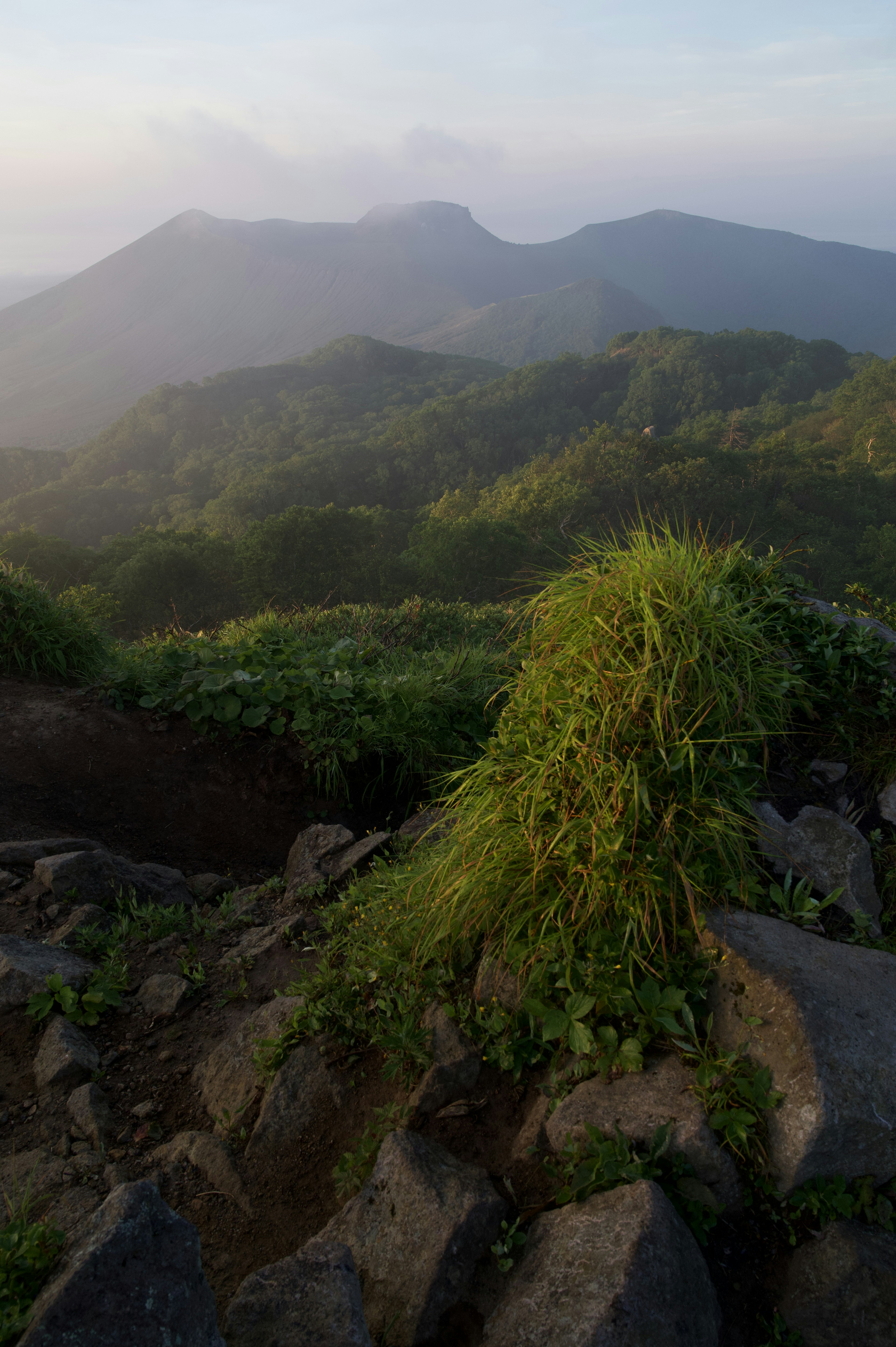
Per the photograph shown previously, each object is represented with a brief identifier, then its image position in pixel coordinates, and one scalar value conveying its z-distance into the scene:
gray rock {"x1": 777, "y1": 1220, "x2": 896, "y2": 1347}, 1.60
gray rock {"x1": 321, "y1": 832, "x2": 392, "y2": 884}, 3.43
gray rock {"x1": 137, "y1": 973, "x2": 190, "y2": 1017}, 2.68
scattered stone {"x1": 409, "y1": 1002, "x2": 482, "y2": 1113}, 2.10
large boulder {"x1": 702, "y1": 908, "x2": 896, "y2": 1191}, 1.75
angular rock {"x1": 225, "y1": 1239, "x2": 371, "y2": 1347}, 1.47
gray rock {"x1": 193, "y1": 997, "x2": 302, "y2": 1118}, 2.29
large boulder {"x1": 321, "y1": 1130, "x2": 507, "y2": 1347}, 1.67
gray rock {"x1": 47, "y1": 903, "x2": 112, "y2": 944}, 2.98
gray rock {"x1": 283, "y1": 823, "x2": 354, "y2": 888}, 3.51
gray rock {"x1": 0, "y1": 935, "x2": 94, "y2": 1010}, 2.54
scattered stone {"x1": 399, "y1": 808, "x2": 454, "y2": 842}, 3.27
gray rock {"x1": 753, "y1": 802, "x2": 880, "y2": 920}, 2.46
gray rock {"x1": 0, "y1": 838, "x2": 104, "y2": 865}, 3.53
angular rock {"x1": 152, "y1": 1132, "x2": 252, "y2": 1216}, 2.04
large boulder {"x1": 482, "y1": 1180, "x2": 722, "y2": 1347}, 1.49
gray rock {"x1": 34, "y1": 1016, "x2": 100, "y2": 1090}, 2.31
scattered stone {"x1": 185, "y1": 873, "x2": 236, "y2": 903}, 3.77
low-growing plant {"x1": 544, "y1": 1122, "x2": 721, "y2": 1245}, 1.74
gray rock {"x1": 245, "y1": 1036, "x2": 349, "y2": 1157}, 2.14
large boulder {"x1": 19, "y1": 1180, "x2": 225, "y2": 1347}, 1.30
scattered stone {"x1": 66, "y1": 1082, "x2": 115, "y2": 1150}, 2.14
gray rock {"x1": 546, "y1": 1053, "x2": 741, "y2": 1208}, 1.77
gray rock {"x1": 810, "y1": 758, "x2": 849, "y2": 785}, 2.85
